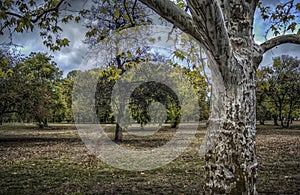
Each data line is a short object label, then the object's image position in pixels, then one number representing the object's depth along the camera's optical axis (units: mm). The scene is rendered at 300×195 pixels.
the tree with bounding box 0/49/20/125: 16422
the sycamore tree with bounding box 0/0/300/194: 2978
